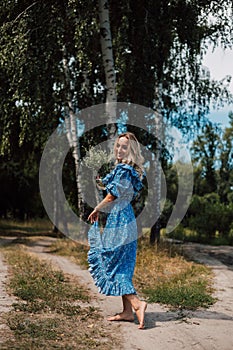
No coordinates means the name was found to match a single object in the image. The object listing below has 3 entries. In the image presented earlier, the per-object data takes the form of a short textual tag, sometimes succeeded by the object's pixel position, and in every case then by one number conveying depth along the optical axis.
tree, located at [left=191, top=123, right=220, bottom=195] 42.50
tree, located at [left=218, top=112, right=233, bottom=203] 42.78
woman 5.14
